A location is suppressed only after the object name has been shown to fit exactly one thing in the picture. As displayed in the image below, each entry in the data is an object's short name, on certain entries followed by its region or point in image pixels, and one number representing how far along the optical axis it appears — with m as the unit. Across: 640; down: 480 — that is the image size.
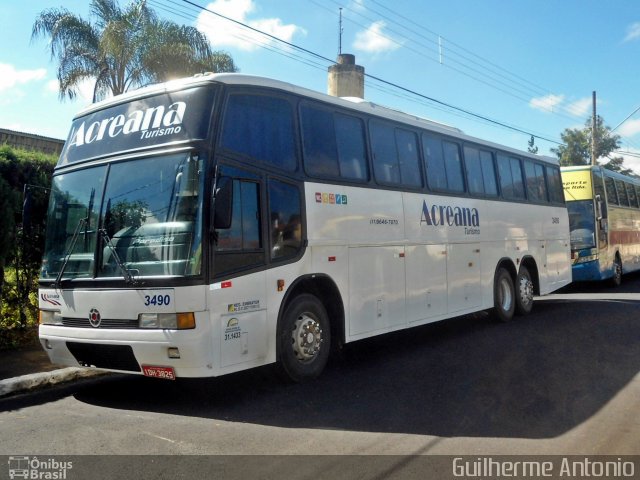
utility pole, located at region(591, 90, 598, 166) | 30.88
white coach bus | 5.73
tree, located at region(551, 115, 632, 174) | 42.97
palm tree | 18.02
